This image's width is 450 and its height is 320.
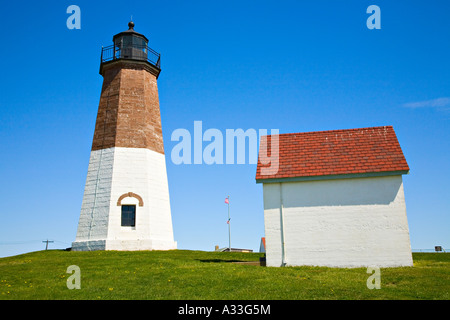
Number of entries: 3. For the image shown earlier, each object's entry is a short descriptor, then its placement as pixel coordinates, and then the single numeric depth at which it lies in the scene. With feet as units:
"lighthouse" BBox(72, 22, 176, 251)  83.35
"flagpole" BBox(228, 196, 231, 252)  127.15
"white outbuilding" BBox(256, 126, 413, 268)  53.72
